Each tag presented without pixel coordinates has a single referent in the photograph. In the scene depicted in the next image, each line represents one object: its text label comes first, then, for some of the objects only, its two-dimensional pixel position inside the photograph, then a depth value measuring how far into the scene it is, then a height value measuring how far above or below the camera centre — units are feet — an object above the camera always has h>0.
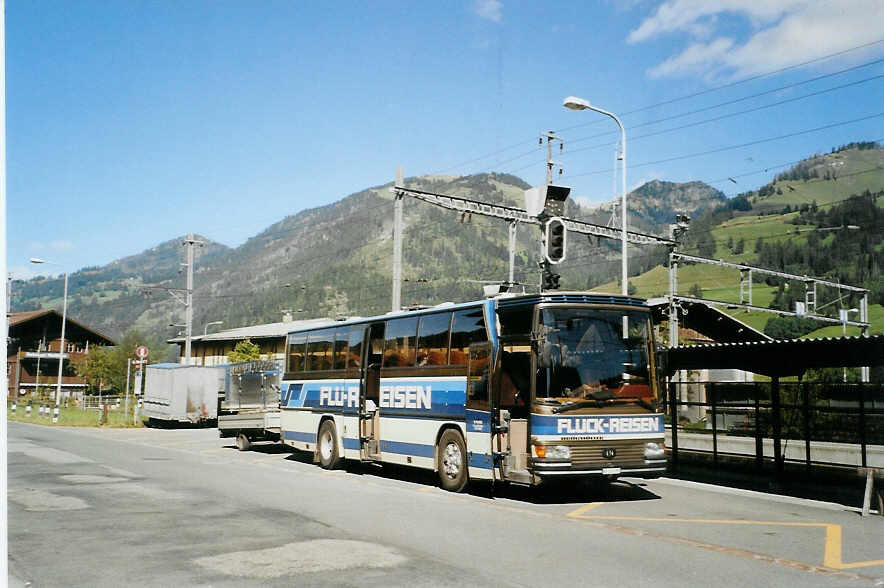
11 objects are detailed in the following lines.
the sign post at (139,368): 134.82 +0.08
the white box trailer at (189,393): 135.23 -4.03
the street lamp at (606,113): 83.15 +26.59
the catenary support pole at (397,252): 108.68 +15.58
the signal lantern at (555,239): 57.52 +9.18
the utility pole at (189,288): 161.58 +16.05
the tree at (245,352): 241.55 +4.90
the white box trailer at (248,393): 88.79 -2.80
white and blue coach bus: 44.39 -1.25
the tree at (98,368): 256.32 +0.14
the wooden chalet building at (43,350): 305.53 +7.11
